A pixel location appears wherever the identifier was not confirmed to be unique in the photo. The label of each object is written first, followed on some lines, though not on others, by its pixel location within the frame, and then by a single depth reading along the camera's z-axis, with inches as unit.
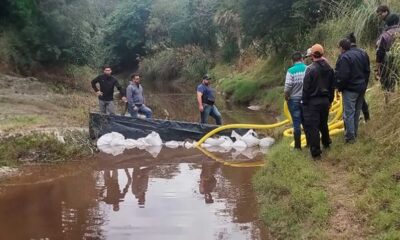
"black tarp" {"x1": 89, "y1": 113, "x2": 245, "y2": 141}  513.7
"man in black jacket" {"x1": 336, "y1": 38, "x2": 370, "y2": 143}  328.9
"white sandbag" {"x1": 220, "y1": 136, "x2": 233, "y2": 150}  511.6
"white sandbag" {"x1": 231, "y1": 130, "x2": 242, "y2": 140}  520.9
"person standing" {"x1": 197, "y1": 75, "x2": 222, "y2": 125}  539.9
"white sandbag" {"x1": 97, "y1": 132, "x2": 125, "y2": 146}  506.6
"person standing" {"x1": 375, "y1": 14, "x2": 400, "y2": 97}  334.6
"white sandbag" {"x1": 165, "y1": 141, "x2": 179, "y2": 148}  519.8
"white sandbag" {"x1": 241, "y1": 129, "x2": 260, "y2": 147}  510.3
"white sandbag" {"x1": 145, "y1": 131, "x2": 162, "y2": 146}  519.5
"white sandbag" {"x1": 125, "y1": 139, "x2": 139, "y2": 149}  513.3
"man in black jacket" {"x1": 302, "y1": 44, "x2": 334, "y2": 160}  324.2
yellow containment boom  397.4
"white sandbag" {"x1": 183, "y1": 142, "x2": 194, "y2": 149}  517.1
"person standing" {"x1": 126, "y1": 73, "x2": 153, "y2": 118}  545.0
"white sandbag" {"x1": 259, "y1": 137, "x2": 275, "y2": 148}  502.3
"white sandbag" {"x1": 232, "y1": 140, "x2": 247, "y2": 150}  508.4
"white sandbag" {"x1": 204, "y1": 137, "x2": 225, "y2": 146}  514.3
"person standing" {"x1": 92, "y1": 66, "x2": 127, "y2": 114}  536.3
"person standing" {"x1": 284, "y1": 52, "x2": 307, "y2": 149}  367.9
